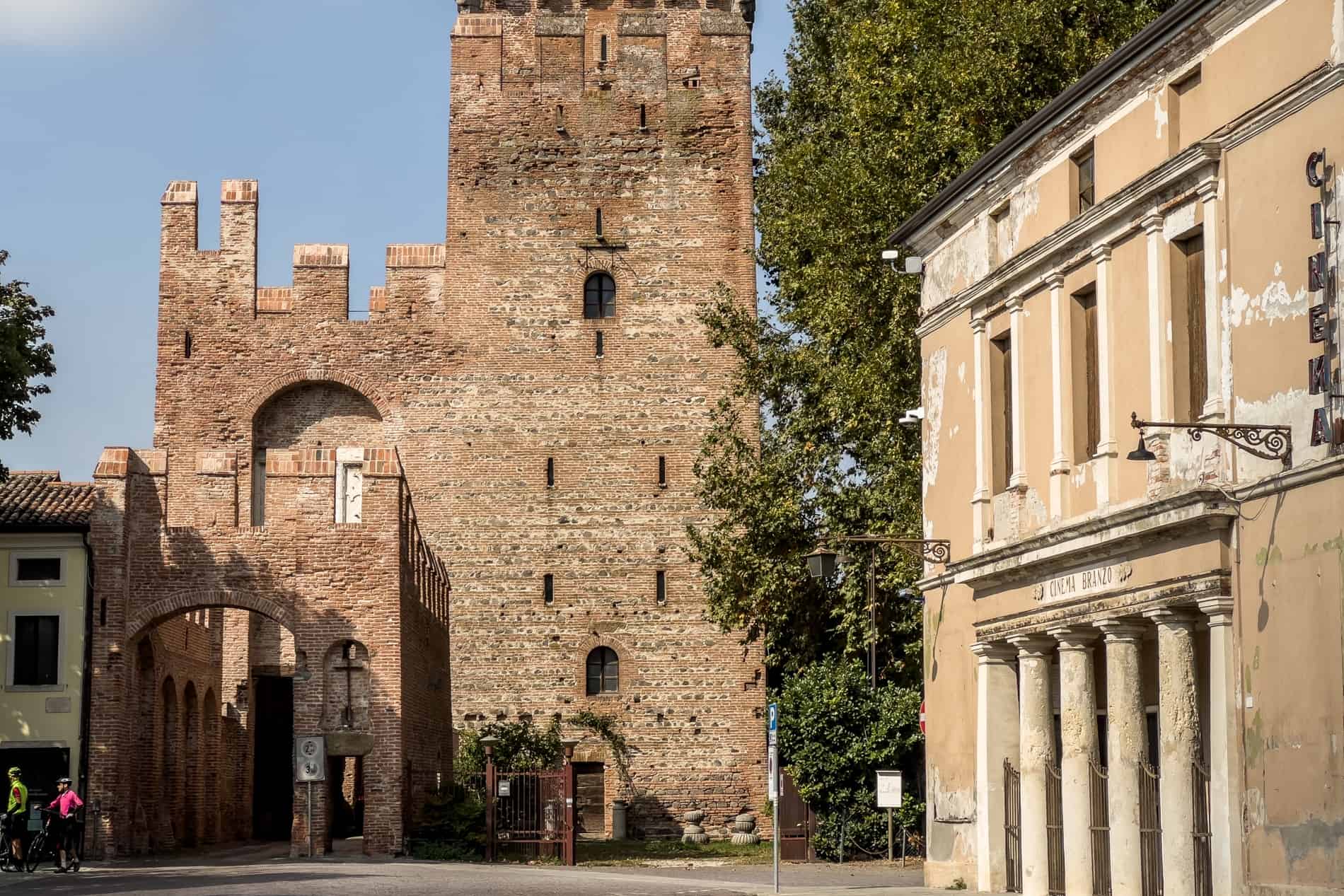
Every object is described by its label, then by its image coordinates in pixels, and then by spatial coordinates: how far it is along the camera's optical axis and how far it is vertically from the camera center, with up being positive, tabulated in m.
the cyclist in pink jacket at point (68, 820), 27.12 -1.92
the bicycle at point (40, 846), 27.90 -2.41
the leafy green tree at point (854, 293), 27.48 +6.56
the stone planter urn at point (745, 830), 38.09 -3.01
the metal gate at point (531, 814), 31.72 -2.27
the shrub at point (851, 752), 31.00 -1.11
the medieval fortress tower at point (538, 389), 39.56 +6.58
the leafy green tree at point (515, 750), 36.75 -1.26
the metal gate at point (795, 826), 31.66 -2.44
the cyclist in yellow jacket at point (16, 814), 27.80 -1.90
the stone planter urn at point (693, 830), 38.47 -3.00
